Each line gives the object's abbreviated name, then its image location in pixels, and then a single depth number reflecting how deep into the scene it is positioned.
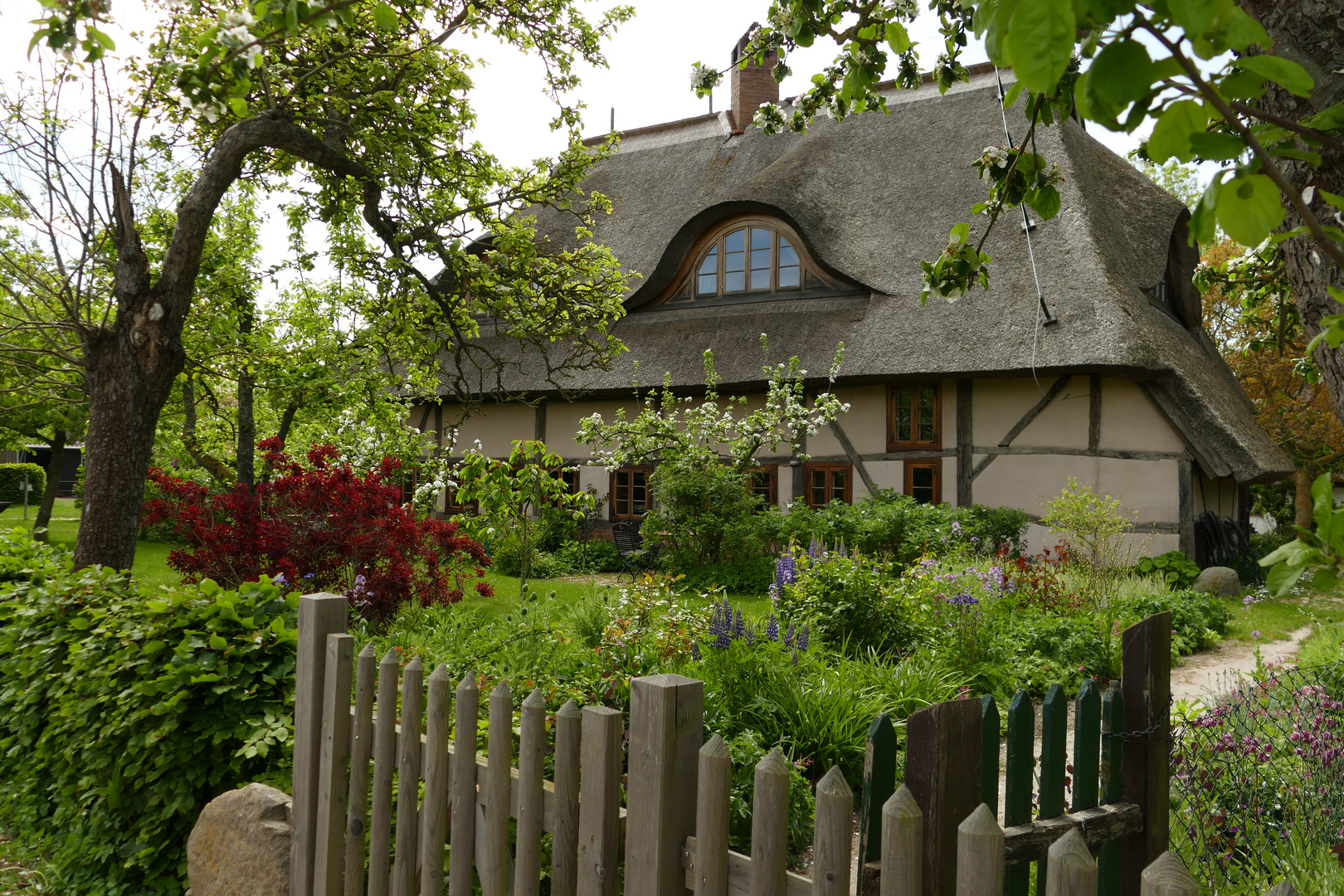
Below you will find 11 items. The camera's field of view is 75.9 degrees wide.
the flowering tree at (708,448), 11.12
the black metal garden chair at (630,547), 11.69
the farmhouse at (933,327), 11.12
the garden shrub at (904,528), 9.85
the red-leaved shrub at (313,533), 6.13
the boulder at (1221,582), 9.89
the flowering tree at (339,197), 4.96
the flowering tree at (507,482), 6.68
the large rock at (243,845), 2.60
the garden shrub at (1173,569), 10.12
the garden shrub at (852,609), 5.77
